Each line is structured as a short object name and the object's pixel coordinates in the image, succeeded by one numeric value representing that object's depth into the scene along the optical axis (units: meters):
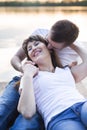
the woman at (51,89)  1.55
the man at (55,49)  1.64
